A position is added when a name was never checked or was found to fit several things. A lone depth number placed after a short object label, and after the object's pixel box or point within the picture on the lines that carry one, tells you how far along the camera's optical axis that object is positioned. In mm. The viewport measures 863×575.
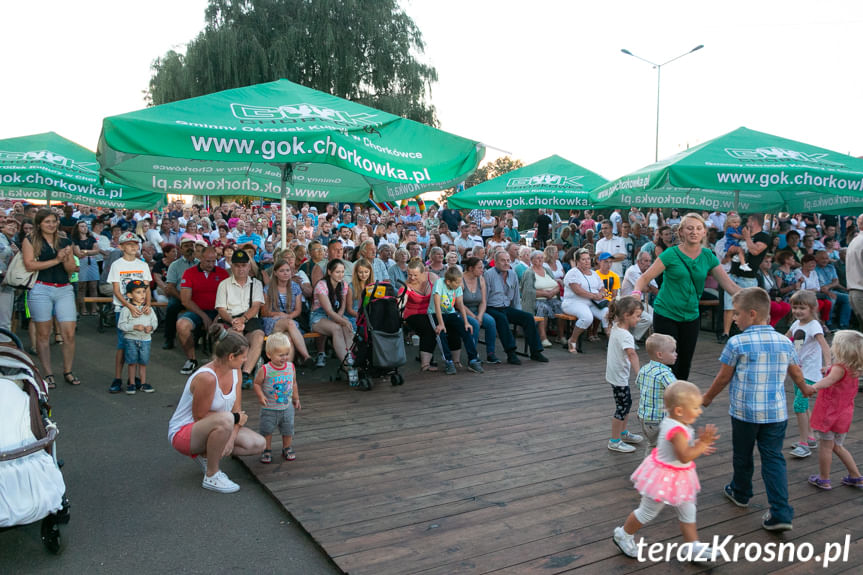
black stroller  6684
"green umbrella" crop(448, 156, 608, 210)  12211
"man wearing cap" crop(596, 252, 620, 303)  9469
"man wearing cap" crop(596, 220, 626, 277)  12133
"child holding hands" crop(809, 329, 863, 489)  3838
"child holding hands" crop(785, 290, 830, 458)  4898
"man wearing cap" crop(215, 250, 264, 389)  6707
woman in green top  4832
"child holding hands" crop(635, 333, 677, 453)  3971
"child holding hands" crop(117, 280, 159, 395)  6078
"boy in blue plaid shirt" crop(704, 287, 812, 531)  3426
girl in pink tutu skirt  2922
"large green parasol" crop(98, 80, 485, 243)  4945
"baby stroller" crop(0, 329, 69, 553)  2898
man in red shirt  7223
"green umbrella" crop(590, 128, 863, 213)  7613
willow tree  25578
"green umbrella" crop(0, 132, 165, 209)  7973
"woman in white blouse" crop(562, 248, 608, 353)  9070
